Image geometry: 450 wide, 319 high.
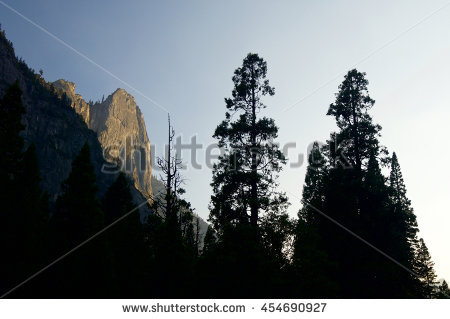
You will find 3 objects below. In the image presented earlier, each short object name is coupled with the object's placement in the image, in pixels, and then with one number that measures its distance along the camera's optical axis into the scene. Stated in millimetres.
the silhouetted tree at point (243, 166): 18641
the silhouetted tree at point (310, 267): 14781
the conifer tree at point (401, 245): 19484
